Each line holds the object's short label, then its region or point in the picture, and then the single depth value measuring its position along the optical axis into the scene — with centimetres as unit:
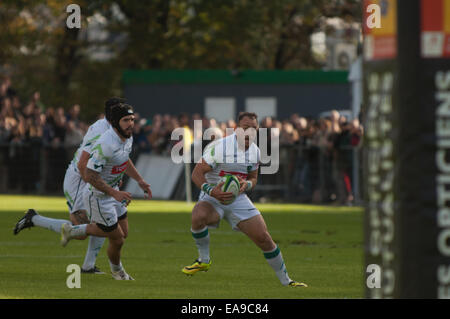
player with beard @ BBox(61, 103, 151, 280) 2570
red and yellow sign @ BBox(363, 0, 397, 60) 1156
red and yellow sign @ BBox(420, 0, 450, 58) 1141
